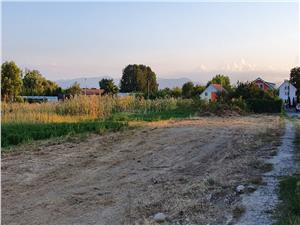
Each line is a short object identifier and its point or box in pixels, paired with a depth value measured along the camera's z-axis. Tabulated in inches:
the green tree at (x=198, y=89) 2313.1
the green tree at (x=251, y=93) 1424.8
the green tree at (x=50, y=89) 2221.6
